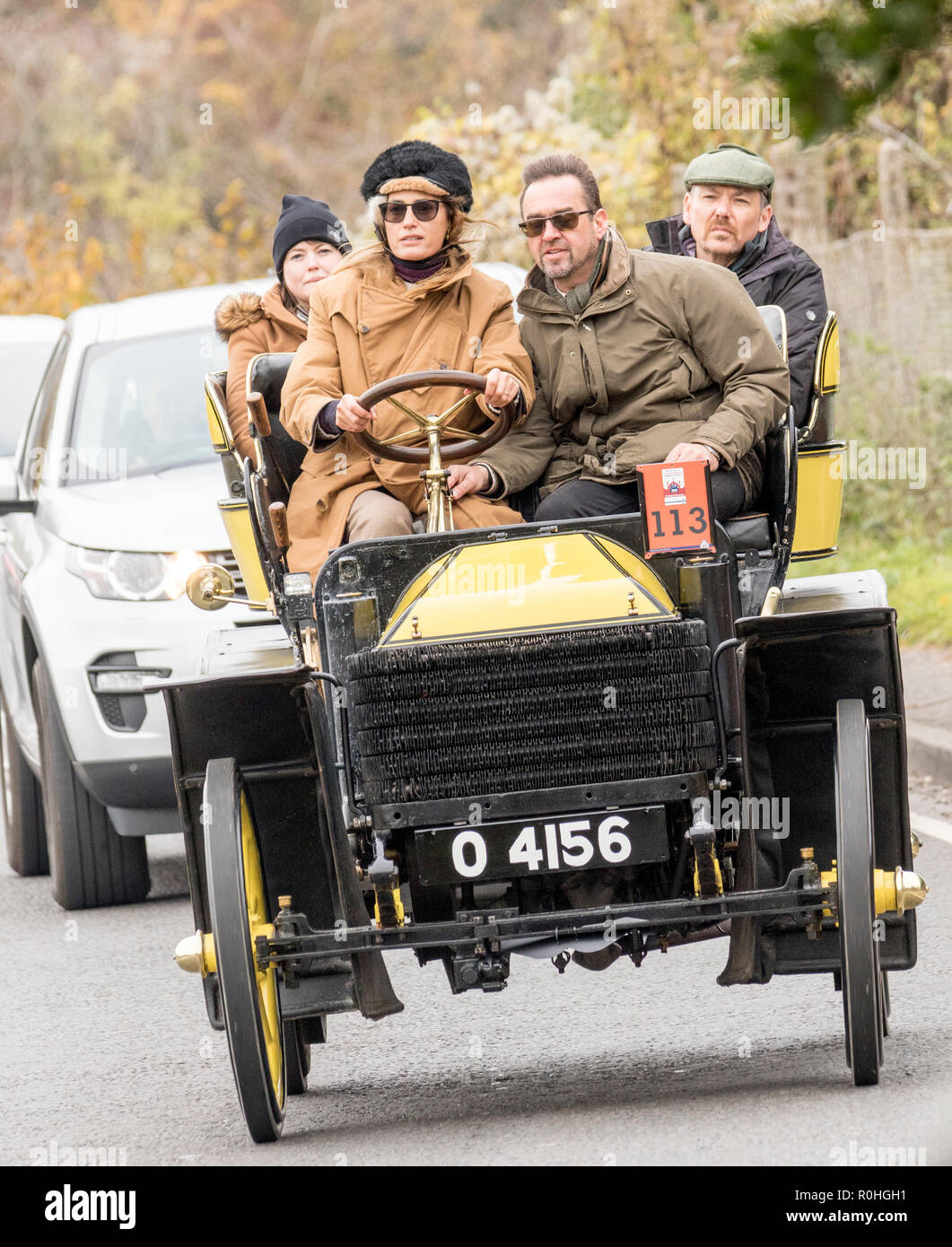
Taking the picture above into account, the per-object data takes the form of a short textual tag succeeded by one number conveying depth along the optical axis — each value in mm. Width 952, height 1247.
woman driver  11555
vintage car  9594
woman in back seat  14805
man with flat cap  13789
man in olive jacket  11312
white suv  16406
